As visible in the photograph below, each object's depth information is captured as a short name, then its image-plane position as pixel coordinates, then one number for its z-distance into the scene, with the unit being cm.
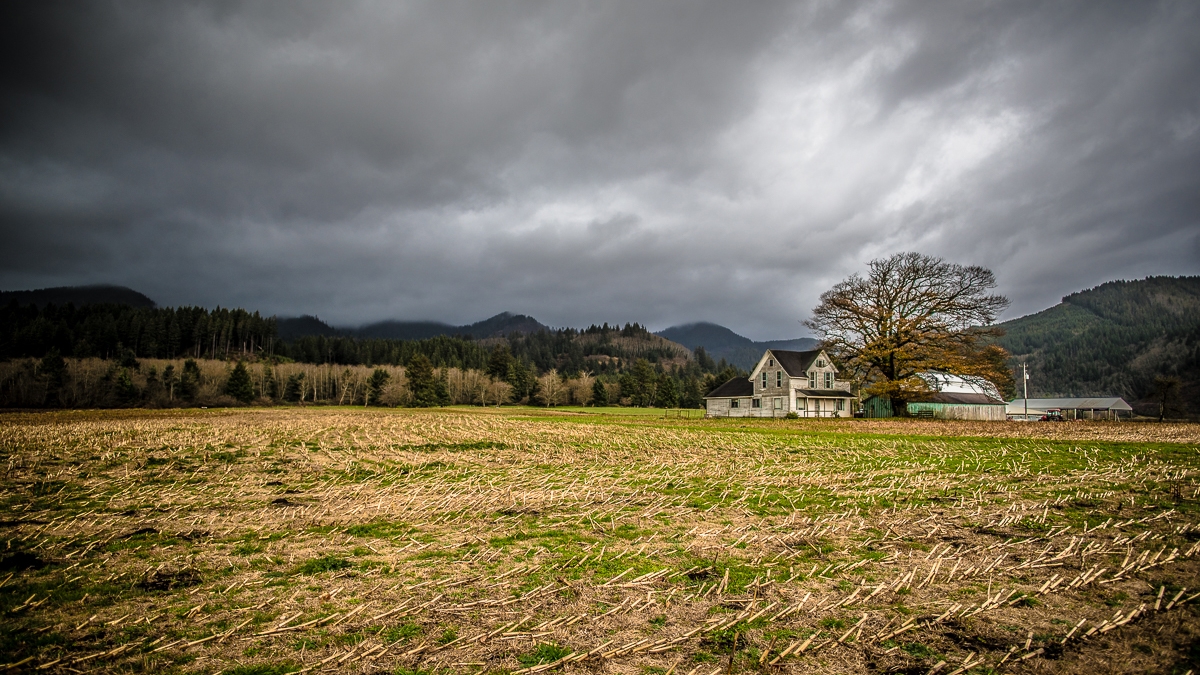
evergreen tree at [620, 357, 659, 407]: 12475
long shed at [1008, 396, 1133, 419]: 10762
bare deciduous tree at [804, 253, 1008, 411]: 4697
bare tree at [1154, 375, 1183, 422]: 6250
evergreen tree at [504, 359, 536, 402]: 12862
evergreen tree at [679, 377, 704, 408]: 12731
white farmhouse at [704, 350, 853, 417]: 6250
